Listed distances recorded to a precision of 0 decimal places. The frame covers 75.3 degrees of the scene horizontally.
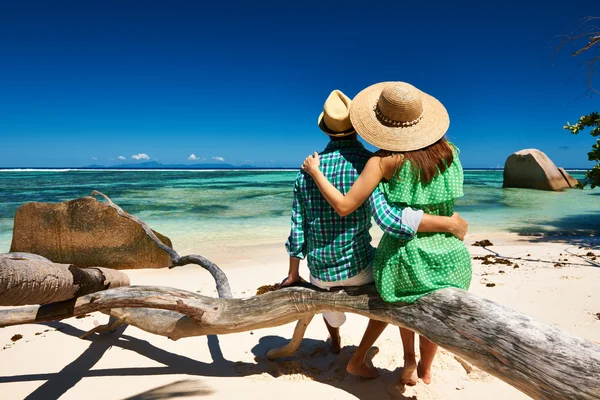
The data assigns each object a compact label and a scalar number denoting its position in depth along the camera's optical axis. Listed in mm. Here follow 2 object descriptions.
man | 2227
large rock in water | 25141
